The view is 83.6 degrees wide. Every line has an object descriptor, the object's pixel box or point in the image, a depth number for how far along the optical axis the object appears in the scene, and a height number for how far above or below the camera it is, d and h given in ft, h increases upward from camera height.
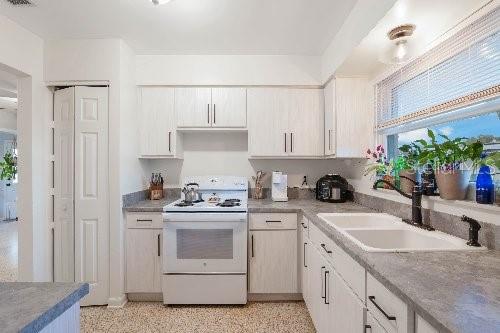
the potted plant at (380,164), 7.01 +0.08
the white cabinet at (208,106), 9.29 +2.04
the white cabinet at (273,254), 8.16 -2.54
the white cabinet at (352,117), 8.33 +1.49
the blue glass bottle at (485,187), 4.17 -0.30
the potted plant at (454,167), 4.72 +0.00
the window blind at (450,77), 4.39 +1.78
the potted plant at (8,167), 20.07 +0.04
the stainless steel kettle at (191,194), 8.94 -0.88
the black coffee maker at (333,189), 8.97 -0.70
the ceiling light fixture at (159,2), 5.87 +3.52
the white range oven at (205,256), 7.84 -2.51
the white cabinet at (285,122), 9.35 +1.51
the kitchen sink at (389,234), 4.42 -1.25
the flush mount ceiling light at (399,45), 5.29 +2.46
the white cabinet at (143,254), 8.23 -2.55
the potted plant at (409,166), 6.02 +0.02
